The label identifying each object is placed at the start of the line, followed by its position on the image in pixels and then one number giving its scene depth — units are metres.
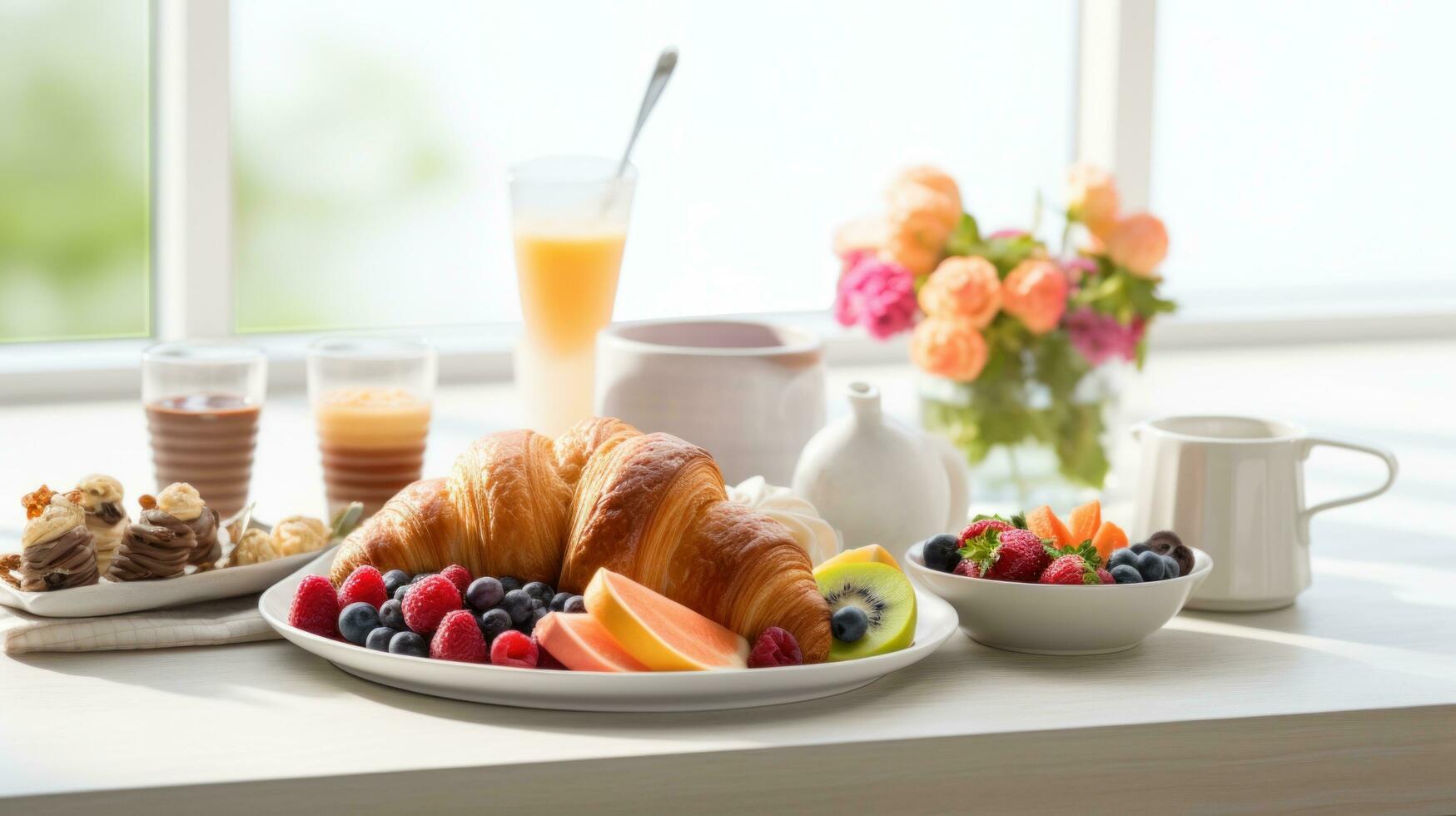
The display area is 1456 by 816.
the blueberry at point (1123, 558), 1.30
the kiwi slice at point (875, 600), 1.26
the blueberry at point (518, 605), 1.25
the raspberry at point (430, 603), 1.24
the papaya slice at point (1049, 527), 1.35
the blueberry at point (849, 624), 1.26
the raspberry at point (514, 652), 1.23
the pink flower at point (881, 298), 1.66
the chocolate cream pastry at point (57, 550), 1.29
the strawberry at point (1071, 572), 1.28
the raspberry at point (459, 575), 1.27
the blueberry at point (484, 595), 1.26
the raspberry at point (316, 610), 1.27
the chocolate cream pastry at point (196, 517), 1.32
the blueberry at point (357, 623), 1.25
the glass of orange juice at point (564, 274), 1.56
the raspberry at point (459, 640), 1.23
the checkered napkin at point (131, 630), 1.27
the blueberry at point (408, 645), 1.23
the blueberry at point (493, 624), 1.24
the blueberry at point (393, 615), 1.25
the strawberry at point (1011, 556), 1.30
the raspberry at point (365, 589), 1.26
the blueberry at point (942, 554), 1.31
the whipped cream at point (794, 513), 1.34
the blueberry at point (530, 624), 1.25
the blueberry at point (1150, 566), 1.29
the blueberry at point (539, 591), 1.27
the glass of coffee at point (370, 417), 1.51
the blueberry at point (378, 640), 1.24
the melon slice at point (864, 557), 1.30
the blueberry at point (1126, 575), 1.29
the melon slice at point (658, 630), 1.22
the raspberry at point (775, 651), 1.24
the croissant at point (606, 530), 1.26
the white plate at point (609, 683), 1.21
